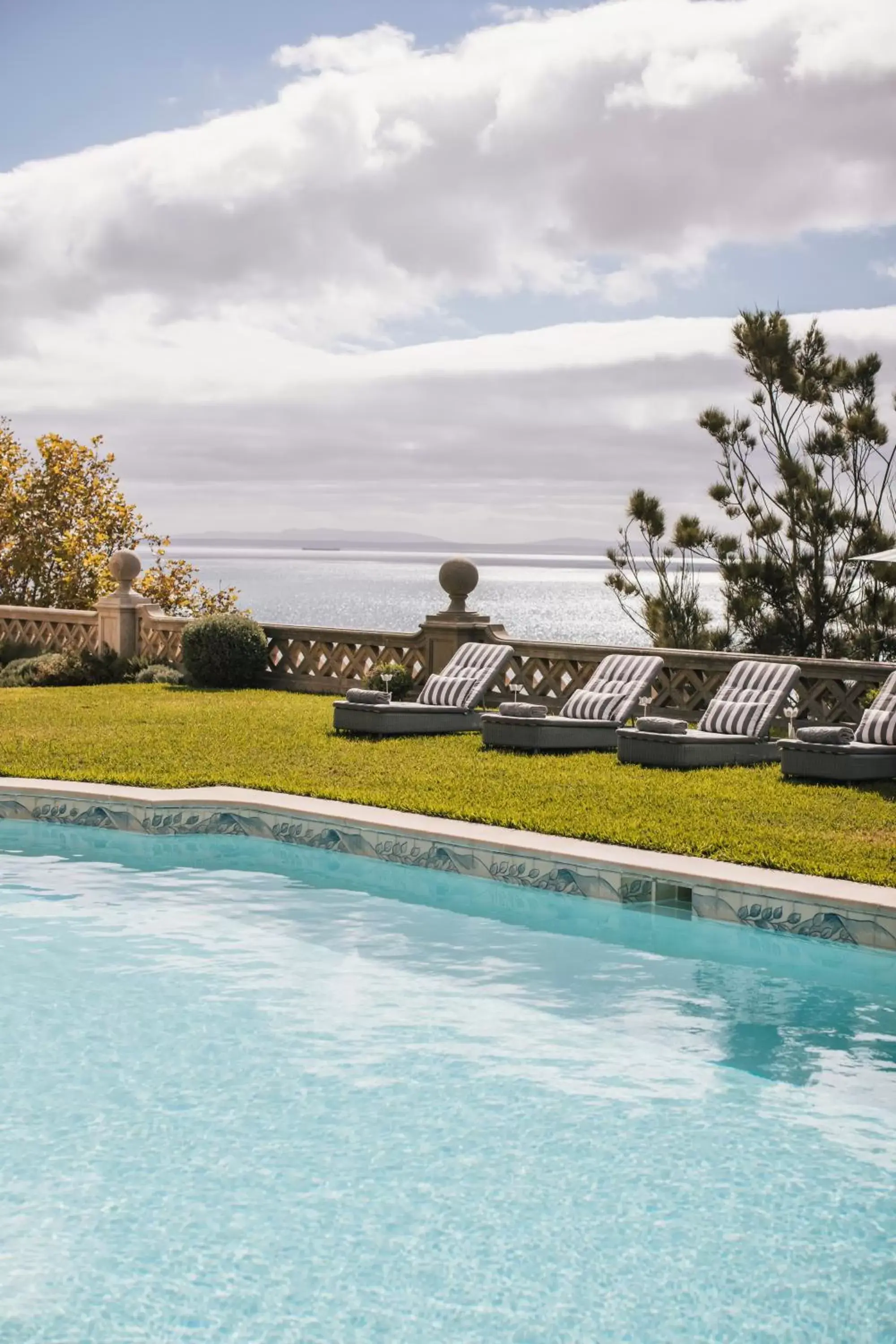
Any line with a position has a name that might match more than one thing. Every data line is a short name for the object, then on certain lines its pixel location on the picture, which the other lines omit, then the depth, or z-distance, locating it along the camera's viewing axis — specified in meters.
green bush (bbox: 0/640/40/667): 21.41
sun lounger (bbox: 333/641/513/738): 14.03
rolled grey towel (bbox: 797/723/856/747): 11.49
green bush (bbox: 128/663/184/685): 19.28
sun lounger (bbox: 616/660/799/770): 12.17
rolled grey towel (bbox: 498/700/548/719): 13.09
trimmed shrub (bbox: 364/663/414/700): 16.56
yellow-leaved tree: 24.31
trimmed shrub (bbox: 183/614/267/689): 18.45
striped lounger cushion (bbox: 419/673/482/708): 14.53
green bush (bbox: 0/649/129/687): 19.66
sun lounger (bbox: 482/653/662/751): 13.04
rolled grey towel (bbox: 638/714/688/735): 12.24
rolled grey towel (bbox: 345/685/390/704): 14.08
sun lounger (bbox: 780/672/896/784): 11.42
